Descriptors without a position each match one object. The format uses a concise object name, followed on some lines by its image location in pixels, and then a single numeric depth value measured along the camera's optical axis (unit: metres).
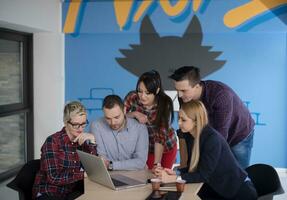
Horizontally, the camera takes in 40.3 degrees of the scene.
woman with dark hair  3.08
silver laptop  2.38
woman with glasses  2.61
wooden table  2.26
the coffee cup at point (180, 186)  2.33
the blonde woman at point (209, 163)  2.50
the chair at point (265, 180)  2.48
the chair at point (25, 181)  2.55
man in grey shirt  2.82
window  4.40
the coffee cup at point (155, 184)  2.34
